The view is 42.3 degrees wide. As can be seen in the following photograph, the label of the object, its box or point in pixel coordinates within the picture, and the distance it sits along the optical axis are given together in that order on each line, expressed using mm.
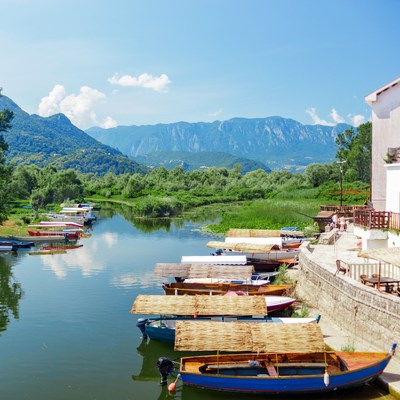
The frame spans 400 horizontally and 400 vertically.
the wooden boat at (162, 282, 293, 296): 27031
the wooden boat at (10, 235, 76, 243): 52594
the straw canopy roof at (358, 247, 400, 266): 18562
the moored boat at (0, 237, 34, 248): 47844
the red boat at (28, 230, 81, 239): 55031
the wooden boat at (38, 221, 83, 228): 62838
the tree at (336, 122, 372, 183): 106062
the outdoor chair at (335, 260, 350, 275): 22734
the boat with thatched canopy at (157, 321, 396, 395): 16812
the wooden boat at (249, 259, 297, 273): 37375
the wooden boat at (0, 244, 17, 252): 47031
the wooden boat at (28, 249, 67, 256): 46281
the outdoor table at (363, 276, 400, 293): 19641
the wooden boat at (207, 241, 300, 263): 37875
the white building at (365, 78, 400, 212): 32500
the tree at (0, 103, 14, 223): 52156
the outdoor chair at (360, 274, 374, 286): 20884
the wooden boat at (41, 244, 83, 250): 49319
